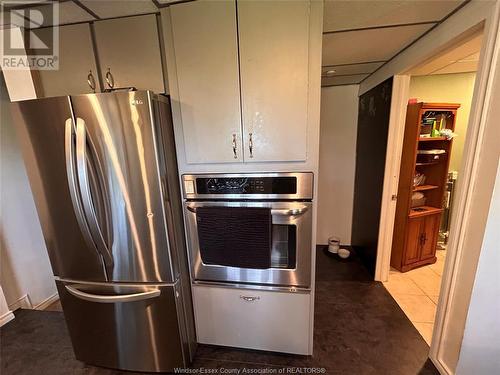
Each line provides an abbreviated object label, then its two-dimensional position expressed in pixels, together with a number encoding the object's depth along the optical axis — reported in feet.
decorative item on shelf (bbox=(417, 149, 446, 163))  7.68
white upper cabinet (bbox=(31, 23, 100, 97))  4.31
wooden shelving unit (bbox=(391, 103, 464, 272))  7.48
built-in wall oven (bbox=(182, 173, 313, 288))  4.20
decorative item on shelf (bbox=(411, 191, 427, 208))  8.33
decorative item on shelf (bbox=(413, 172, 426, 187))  8.26
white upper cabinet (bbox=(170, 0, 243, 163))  3.82
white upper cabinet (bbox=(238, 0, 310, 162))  3.65
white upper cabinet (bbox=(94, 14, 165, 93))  4.15
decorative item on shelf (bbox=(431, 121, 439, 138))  7.86
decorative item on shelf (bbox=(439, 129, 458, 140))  7.66
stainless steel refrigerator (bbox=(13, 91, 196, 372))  3.64
